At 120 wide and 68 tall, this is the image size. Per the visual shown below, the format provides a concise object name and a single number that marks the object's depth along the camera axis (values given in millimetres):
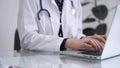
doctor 1204
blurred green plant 2737
